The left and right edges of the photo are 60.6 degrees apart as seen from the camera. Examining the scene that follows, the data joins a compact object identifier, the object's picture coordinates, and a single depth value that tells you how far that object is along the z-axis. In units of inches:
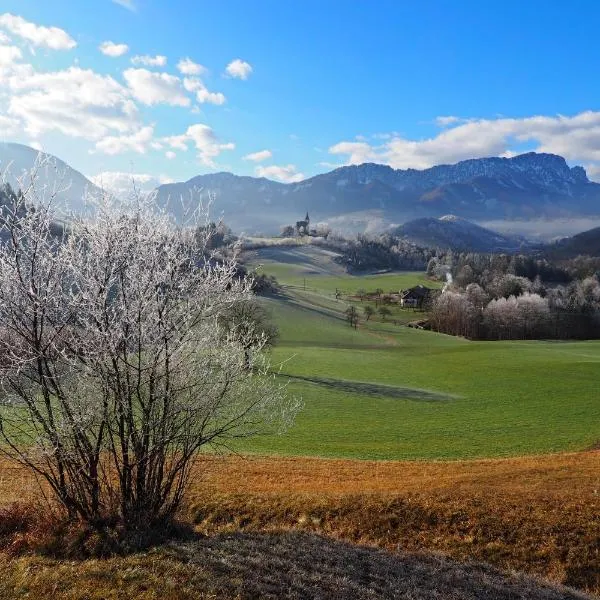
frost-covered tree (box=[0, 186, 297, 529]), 471.2
